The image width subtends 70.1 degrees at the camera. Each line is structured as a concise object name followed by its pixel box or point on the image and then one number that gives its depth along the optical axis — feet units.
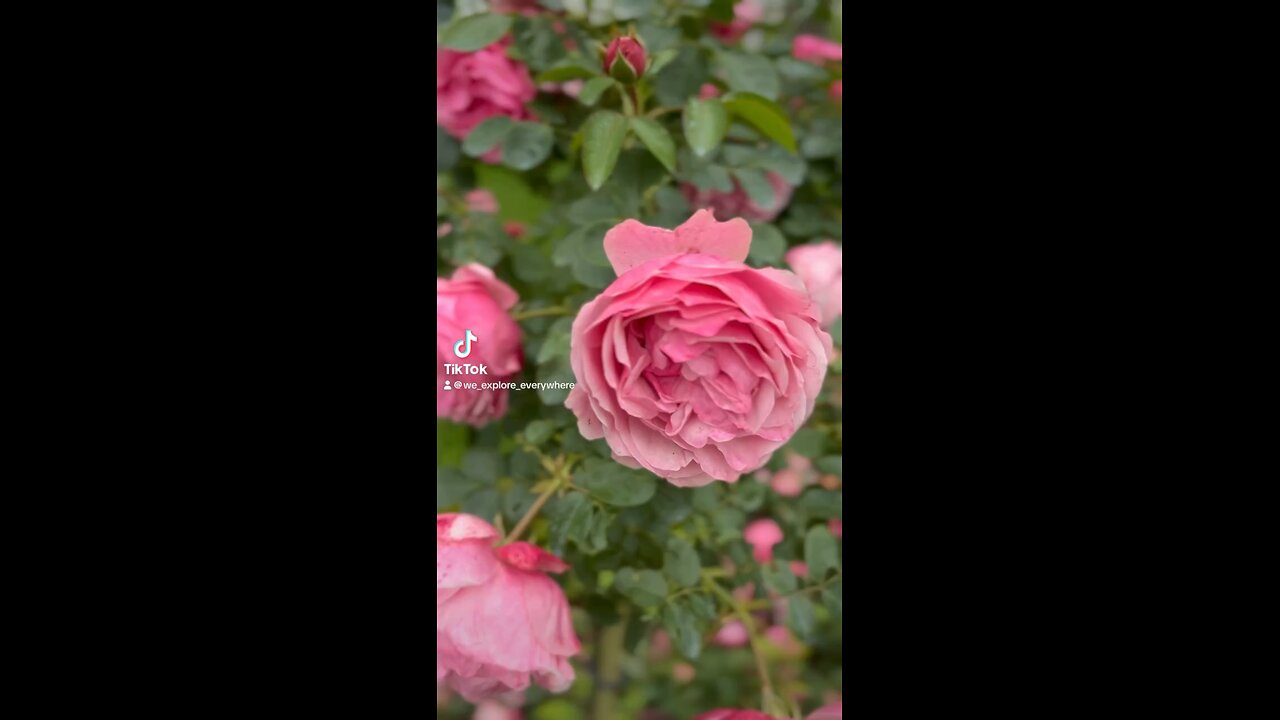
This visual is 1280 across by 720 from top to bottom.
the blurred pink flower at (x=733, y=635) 3.24
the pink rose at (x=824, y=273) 3.01
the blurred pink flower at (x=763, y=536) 3.36
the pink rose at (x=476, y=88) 3.06
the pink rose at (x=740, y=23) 3.27
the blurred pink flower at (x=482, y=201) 3.29
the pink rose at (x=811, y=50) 3.22
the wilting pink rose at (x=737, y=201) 3.08
